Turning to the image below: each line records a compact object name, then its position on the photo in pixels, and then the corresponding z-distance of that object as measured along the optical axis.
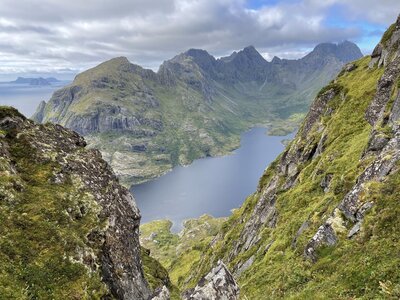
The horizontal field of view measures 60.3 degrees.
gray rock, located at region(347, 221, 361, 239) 26.40
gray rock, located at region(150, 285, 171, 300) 28.72
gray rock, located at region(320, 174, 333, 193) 50.28
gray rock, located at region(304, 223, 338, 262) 28.58
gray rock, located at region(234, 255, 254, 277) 55.28
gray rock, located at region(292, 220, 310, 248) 40.28
